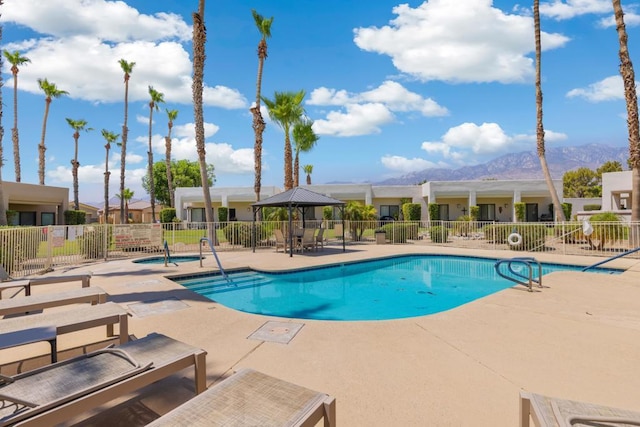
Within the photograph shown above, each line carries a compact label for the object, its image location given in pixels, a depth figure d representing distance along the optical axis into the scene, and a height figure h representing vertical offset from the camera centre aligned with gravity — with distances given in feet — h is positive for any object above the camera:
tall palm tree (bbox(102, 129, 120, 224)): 120.16 +31.67
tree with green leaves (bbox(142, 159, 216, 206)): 157.28 +22.17
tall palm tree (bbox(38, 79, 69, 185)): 101.65 +39.71
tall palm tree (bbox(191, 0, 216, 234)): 51.78 +21.97
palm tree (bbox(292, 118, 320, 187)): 78.07 +20.05
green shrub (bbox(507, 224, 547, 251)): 46.47 -3.45
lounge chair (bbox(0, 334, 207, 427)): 6.21 -3.46
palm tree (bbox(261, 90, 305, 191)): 64.90 +21.72
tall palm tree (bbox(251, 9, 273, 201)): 65.26 +23.82
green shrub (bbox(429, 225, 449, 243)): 56.49 -3.19
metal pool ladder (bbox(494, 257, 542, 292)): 21.90 -4.02
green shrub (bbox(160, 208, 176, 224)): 99.50 +1.81
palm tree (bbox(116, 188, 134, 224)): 182.40 +15.45
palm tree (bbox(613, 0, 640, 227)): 46.03 +16.31
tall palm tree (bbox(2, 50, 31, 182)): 97.35 +29.38
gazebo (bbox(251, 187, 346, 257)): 42.32 +2.43
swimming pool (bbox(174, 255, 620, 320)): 23.24 -6.34
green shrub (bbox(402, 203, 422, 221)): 80.03 +1.26
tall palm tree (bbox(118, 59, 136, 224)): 102.32 +36.41
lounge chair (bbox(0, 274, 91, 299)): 16.11 -3.07
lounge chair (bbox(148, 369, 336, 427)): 5.81 -3.58
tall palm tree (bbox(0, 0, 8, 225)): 40.06 +1.49
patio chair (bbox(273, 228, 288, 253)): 45.22 -2.81
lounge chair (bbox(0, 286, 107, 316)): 12.27 -3.09
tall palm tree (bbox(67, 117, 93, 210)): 119.03 +33.62
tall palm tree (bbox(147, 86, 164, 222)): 113.74 +41.05
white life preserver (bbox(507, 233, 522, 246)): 45.63 -3.50
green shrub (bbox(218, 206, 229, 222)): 95.71 +1.86
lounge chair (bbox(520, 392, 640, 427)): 5.56 -3.59
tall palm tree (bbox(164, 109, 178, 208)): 120.80 +31.25
